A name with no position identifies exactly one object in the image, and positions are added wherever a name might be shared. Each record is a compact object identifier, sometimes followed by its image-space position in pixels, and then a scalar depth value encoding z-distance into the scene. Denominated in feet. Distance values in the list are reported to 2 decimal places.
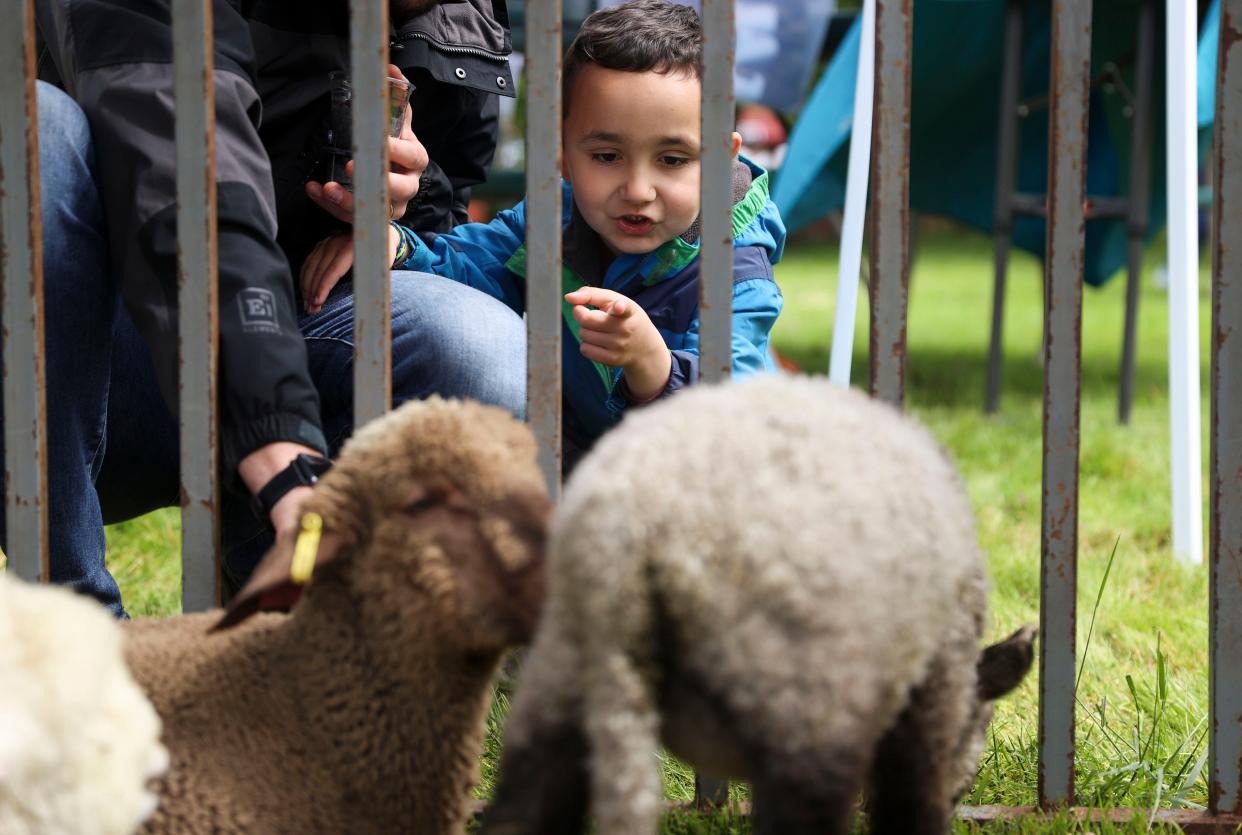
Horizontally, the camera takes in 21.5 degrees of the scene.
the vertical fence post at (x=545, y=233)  6.60
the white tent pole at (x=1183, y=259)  8.92
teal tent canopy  11.35
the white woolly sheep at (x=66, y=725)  5.39
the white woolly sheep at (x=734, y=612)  5.04
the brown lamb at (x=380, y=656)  6.09
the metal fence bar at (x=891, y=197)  6.61
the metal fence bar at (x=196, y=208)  6.61
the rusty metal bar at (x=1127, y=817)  6.76
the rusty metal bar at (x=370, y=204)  6.61
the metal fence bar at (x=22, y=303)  6.67
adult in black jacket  6.65
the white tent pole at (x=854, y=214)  8.58
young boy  7.65
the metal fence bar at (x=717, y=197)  6.59
